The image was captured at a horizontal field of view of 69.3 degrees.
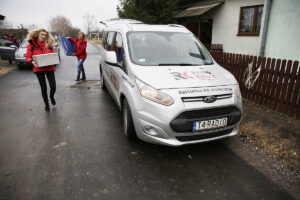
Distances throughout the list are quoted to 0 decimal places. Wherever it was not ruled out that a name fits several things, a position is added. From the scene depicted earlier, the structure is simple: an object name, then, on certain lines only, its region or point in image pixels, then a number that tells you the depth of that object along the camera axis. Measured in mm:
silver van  2883
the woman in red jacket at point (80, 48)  8055
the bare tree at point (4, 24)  28422
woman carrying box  4780
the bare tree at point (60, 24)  73438
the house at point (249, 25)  8016
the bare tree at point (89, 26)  77000
